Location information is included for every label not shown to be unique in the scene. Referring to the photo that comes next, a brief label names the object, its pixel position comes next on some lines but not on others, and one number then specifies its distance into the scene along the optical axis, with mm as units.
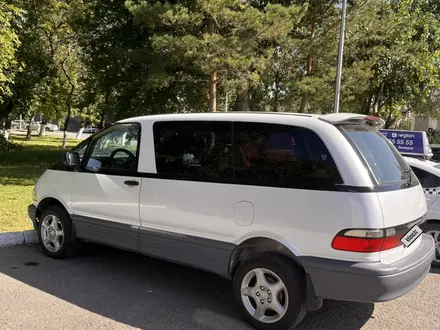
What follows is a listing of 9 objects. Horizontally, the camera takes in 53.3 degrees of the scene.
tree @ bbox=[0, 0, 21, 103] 9625
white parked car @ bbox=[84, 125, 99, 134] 65550
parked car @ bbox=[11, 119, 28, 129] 59219
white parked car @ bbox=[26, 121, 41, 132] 53625
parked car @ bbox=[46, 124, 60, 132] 62594
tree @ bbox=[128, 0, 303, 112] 11133
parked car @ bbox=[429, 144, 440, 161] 10285
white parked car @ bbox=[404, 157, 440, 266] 5539
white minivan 3236
